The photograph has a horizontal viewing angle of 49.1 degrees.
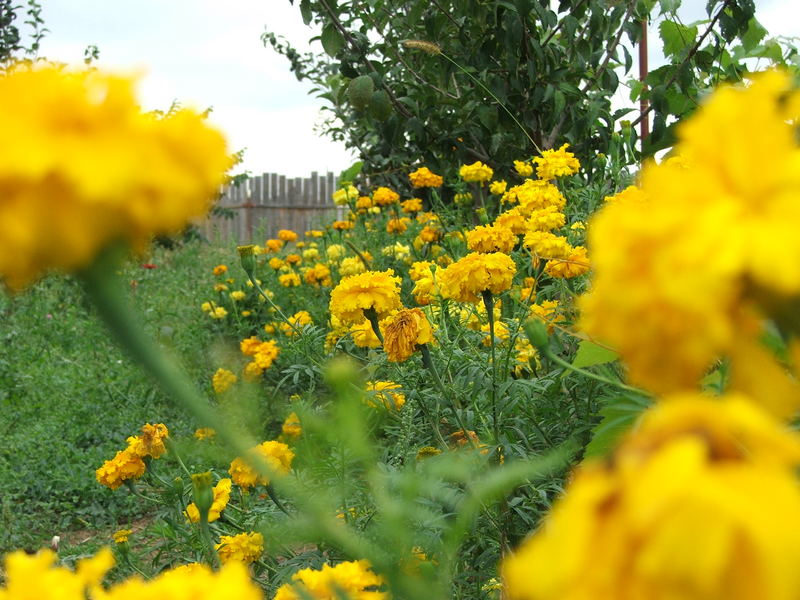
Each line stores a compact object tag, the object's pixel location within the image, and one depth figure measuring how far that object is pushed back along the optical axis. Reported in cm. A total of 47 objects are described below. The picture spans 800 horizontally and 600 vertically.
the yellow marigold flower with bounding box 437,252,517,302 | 171
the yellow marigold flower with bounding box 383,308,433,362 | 160
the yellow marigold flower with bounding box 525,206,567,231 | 213
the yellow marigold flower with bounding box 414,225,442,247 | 346
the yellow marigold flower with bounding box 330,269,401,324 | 183
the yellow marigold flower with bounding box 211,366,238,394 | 205
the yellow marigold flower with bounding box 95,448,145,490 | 200
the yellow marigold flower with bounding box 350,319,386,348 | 205
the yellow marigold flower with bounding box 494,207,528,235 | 217
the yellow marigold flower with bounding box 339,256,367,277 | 325
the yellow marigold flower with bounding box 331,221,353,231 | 446
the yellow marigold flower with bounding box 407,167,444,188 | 382
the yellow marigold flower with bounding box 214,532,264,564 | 166
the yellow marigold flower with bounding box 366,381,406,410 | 182
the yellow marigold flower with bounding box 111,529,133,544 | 191
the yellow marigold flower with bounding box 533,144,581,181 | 258
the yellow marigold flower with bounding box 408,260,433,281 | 233
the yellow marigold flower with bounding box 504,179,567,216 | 228
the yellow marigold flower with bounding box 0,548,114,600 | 44
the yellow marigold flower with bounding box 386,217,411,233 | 420
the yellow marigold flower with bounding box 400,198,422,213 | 431
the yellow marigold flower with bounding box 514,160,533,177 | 308
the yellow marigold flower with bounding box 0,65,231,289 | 34
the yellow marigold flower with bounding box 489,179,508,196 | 322
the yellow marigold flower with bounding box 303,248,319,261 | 454
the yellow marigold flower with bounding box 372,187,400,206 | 412
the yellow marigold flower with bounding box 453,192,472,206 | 349
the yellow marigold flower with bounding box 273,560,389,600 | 65
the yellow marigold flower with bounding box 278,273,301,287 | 433
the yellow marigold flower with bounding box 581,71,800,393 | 29
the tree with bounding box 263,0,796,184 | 370
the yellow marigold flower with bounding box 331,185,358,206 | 463
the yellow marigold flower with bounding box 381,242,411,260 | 407
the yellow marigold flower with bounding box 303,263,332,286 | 388
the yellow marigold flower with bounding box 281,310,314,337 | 279
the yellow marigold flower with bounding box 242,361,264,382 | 284
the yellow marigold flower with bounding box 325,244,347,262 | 411
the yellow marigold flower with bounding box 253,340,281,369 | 290
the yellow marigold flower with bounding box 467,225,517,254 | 203
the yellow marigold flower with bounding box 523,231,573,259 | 197
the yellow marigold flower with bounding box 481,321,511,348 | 197
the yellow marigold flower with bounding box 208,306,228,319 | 459
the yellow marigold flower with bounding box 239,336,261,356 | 305
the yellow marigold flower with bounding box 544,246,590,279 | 175
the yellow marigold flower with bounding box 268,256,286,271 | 442
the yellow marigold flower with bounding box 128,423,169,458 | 196
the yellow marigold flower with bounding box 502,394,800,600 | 23
